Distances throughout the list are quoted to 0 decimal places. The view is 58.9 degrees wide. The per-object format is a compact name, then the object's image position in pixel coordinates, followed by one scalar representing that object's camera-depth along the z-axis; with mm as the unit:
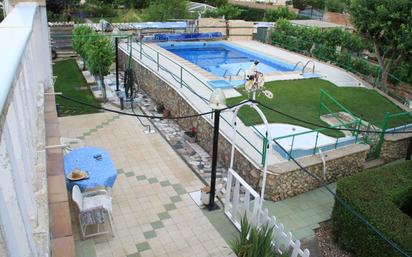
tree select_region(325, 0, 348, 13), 40719
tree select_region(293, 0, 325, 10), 43719
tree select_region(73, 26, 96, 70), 14073
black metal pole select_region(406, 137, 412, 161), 10169
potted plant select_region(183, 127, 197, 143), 10906
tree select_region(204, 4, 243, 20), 27891
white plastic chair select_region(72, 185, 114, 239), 6648
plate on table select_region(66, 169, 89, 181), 6926
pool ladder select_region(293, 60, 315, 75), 15788
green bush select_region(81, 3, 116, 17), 32500
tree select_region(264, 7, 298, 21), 30808
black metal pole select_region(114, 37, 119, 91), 12997
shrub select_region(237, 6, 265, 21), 36578
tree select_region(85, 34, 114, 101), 12969
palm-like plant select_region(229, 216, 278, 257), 5965
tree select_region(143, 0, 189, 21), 23422
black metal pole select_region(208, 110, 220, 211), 7077
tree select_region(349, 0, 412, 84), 11797
